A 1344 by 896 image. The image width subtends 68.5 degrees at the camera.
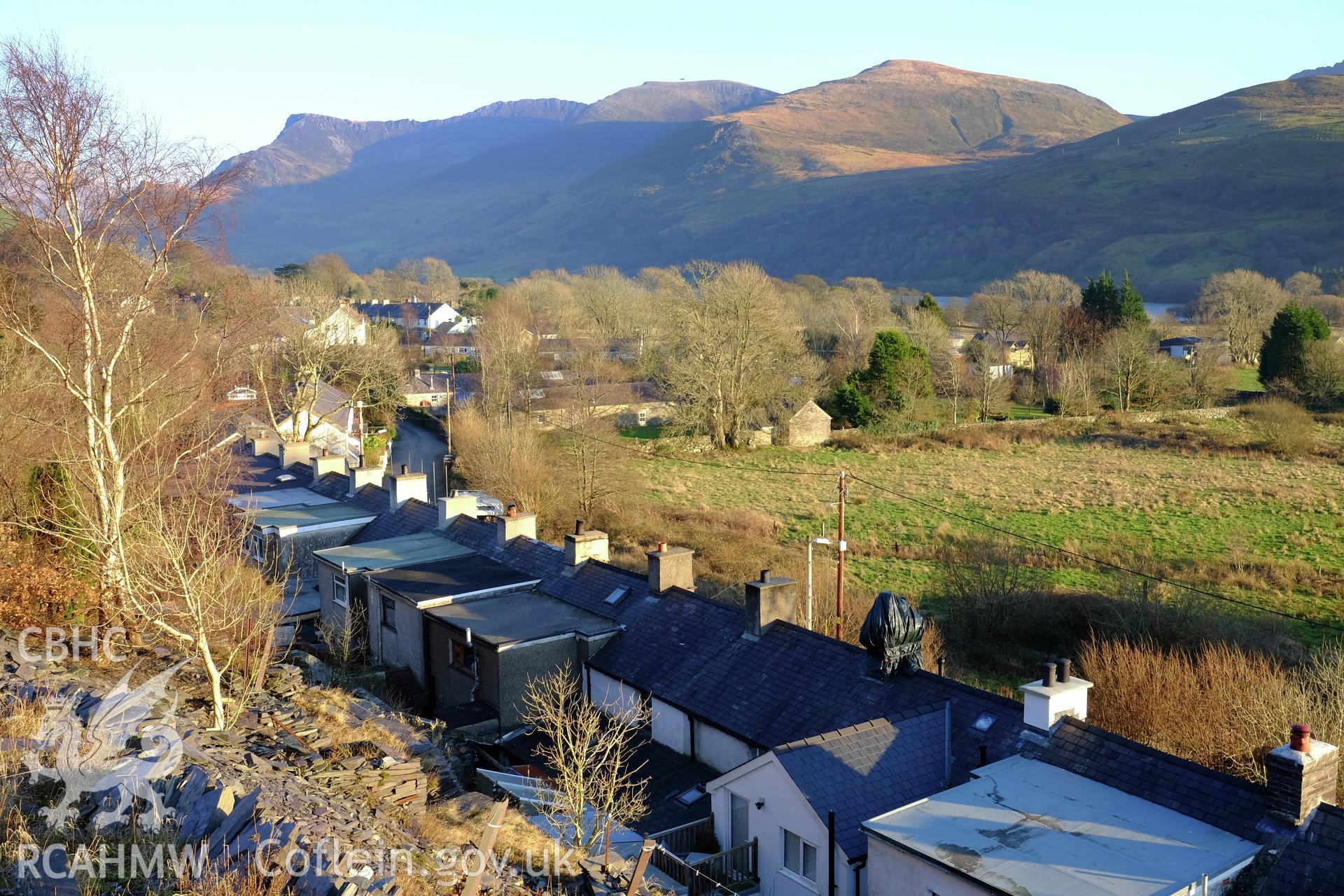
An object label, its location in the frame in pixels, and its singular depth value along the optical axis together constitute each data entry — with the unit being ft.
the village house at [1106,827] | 34.50
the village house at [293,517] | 86.22
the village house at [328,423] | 160.35
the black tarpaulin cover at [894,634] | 50.14
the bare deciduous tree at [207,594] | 47.01
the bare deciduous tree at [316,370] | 160.66
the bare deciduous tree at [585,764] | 42.37
